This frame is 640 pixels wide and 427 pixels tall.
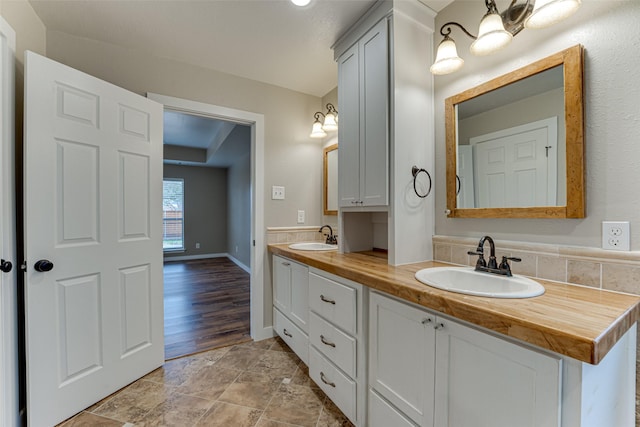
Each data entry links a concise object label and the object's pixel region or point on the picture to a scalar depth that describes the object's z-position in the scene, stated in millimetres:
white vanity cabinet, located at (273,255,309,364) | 1961
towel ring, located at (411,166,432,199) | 1603
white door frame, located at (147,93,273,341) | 2486
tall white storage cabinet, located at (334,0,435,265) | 1558
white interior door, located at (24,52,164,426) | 1416
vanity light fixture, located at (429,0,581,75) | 1011
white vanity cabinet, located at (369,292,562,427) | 753
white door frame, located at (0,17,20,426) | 1270
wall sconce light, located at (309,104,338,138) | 2404
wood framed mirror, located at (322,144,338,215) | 2652
